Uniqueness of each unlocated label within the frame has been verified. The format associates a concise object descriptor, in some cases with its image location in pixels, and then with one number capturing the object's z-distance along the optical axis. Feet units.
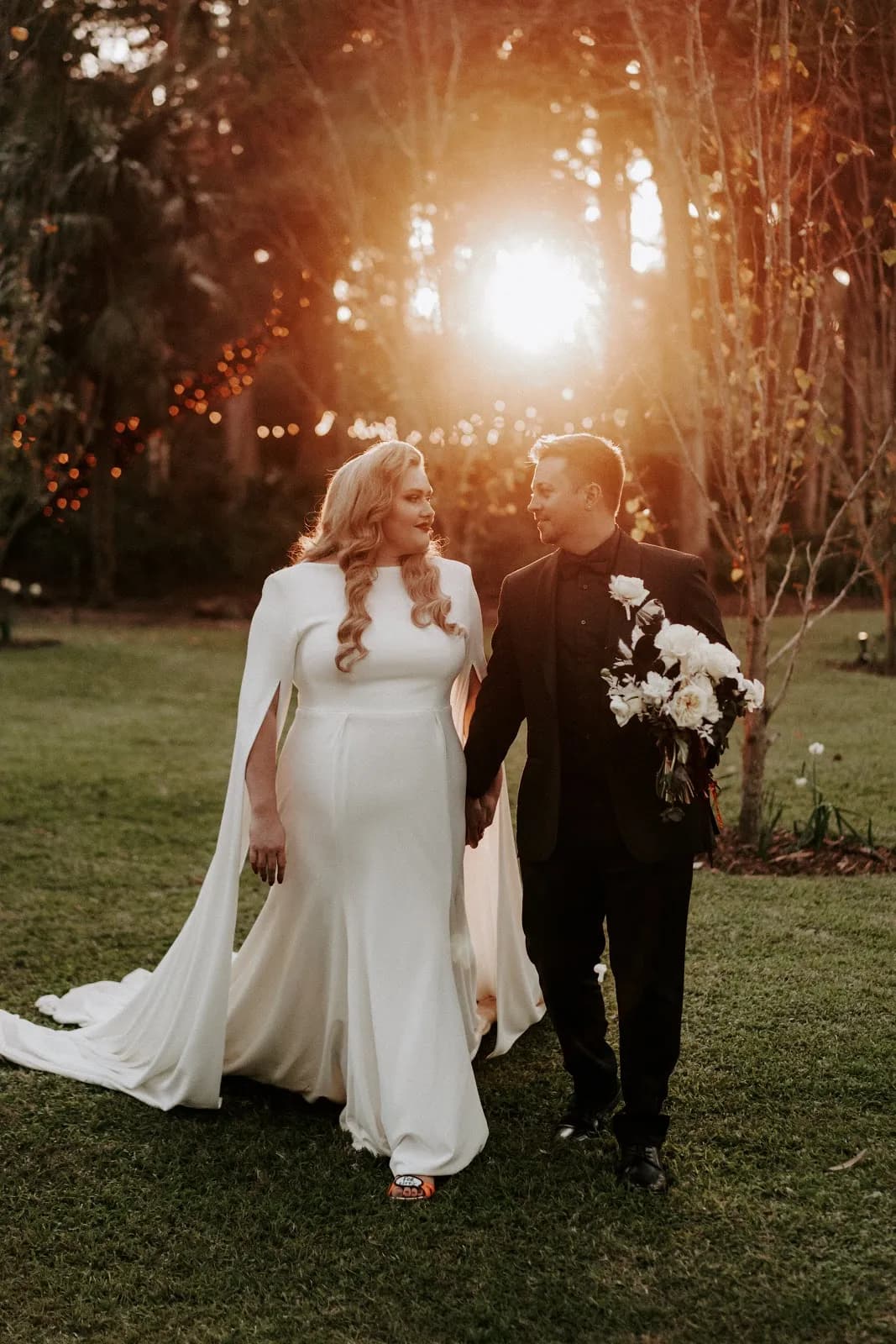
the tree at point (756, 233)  22.33
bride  13.29
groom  12.30
